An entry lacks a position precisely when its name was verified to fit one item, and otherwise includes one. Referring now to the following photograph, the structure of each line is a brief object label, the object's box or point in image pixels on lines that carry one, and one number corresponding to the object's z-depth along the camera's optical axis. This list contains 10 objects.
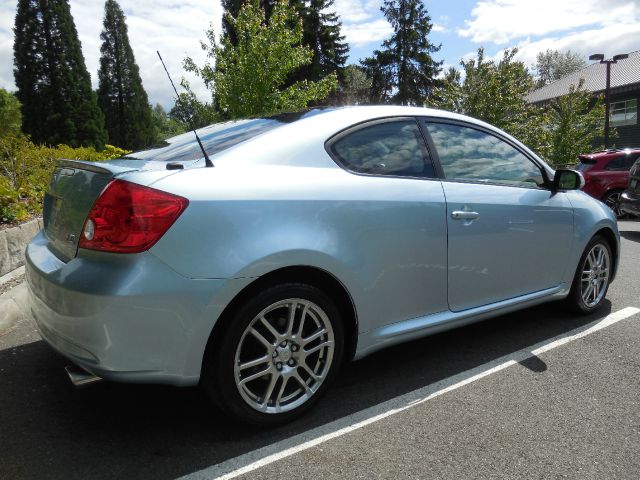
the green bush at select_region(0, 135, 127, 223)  4.99
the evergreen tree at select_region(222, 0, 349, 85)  33.31
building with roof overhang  28.55
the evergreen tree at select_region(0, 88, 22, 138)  41.69
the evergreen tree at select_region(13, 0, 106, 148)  39.16
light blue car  2.14
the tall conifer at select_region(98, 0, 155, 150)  54.00
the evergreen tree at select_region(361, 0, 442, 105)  40.72
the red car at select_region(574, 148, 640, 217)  12.22
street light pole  22.52
